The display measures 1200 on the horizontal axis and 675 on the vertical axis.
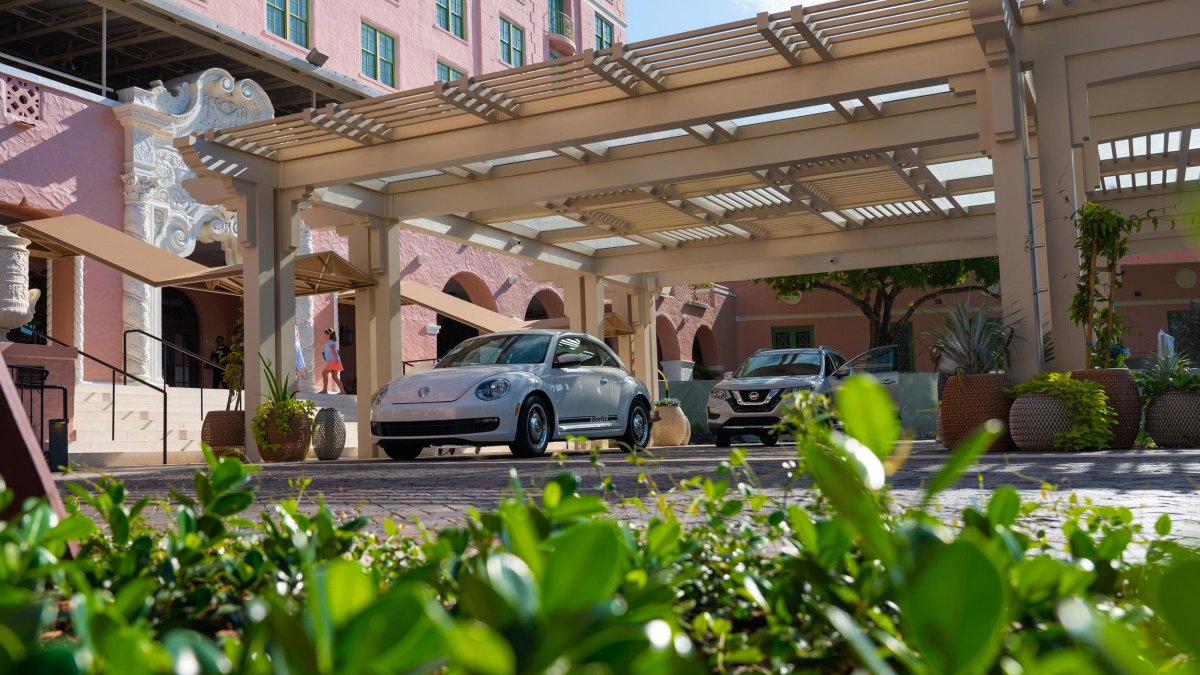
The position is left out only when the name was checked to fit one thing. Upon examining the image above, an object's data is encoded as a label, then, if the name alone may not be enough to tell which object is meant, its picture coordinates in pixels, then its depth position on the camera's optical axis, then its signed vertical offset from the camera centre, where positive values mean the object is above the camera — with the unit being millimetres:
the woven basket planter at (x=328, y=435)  13573 -371
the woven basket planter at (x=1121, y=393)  9203 -144
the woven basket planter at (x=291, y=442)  12875 -409
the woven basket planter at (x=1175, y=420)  9812 -412
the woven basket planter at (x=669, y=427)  19812 -624
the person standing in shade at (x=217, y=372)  25078 +887
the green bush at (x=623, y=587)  651 -173
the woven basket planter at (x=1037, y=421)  9094 -347
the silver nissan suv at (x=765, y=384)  16078 +74
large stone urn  12773 +1598
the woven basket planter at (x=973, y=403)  9477 -186
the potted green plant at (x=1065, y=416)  9031 -310
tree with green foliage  28359 +2824
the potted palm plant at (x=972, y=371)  9484 +94
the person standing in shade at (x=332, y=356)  22172 +1010
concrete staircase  14188 -200
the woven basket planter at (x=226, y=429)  13664 -244
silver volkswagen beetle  11523 +14
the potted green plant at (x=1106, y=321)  9242 +507
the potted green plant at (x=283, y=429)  12859 -255
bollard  9891 -238
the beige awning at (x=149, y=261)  14326 +1988
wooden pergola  9938 +2874
